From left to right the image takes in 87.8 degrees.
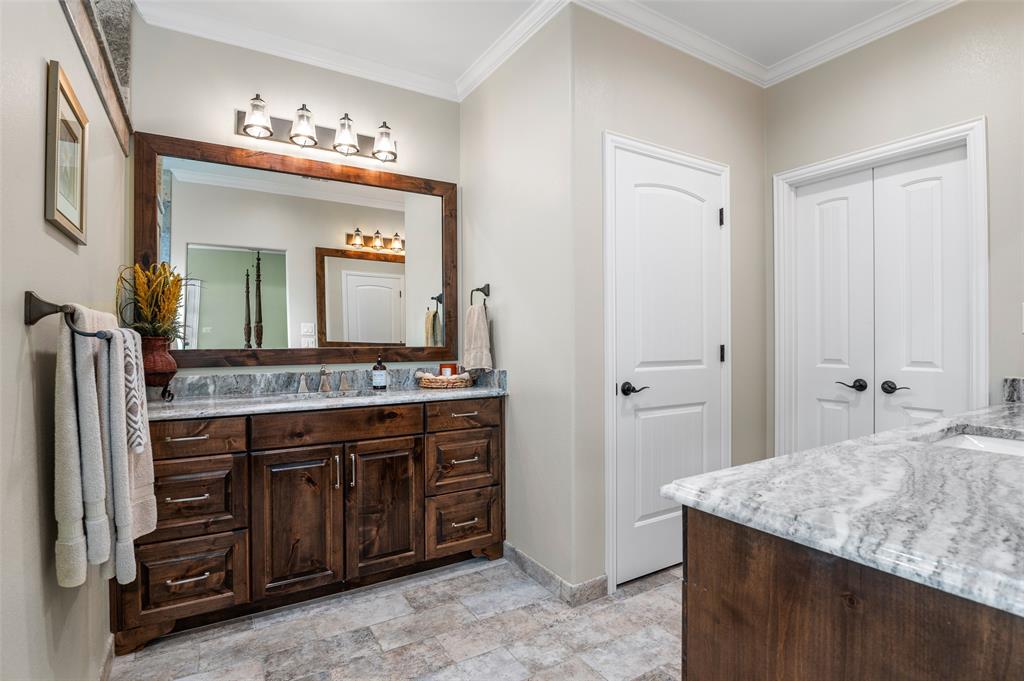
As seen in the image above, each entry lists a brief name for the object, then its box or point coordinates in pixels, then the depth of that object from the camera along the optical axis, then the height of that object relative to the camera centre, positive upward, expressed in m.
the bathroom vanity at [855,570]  0.61 -0.31
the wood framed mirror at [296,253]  2.59 +0.48
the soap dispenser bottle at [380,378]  2.96 -0.21
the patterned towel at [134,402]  1.44 -0.17
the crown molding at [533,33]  2.50 +1.54
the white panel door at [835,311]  2.79 +0.15
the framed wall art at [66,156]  1.24 +0.48
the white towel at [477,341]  2.93 +0.00
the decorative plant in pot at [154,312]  2.25 +0.13
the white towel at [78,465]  1.22 -0.29
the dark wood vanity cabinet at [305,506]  2.09 -0.75
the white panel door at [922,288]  2.42 +0.24
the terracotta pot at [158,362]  2.23 -0.09
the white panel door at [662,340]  2.58 +0.00
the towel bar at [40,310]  1.13 +0.07
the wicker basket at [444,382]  3.00 -0.24
